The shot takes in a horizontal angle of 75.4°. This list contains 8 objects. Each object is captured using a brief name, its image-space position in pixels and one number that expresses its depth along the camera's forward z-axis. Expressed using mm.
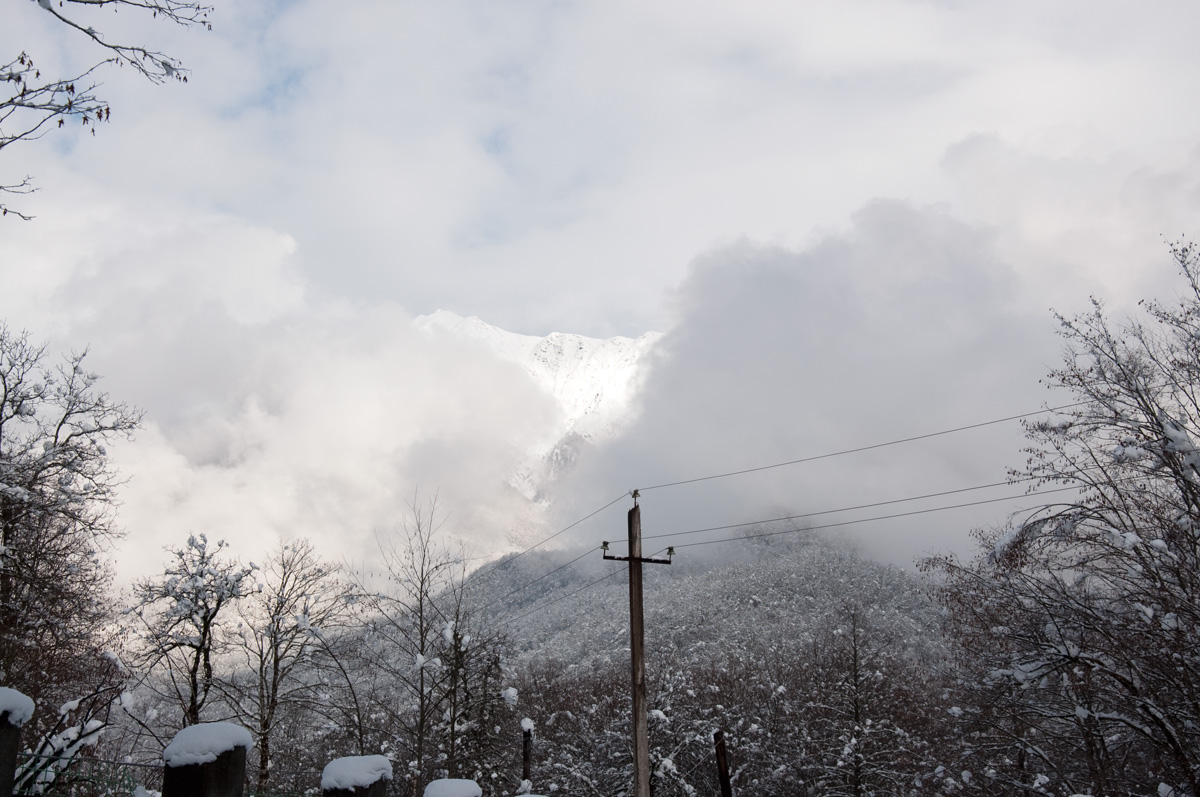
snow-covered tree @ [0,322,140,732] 13789
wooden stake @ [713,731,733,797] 21641
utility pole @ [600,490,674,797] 13820
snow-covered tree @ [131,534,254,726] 23359
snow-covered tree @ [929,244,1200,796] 11539
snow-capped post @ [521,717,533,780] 23297
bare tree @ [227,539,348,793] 25500
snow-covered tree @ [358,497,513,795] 23312
